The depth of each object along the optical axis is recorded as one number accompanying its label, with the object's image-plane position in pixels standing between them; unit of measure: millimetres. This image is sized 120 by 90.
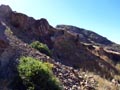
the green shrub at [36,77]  3823
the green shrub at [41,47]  6476
